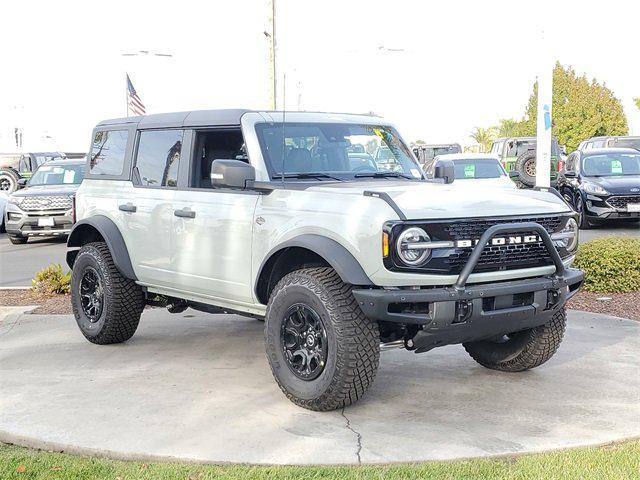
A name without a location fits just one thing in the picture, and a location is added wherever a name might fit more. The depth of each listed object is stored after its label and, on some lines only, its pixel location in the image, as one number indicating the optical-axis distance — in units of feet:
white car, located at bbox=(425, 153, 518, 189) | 59.77
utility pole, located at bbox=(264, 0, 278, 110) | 60.08
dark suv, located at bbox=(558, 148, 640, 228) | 56.13
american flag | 85.15
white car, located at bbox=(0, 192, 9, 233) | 65.46
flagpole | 89.25
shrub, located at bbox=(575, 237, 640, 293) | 30.91
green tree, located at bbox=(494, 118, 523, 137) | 217.81
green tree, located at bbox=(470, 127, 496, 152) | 236.92
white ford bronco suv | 16.28
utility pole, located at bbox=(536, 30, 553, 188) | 39.58
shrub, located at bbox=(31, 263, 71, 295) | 33.81
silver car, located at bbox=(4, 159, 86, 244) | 55.77
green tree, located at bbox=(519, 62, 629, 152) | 166.81
